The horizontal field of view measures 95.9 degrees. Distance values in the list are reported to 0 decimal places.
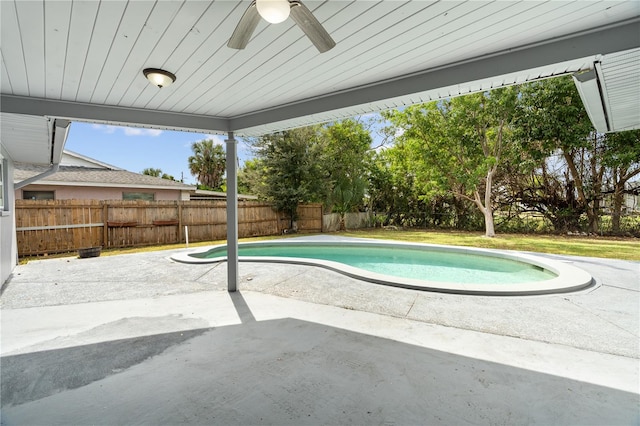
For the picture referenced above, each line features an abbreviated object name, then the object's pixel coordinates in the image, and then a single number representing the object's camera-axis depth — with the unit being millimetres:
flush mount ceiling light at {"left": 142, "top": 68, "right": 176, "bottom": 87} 2580
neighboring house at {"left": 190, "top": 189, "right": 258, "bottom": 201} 16266
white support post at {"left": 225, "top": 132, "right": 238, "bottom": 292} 4363
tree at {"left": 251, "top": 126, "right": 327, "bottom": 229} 12867
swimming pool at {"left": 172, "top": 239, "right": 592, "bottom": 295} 4309
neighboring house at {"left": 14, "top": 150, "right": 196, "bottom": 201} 9883
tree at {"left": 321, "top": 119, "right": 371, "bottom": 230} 14617
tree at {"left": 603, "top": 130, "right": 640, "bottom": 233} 9500
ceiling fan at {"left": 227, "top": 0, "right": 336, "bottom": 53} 1536
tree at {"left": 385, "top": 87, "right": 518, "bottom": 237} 10688
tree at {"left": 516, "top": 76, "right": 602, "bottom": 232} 10211
